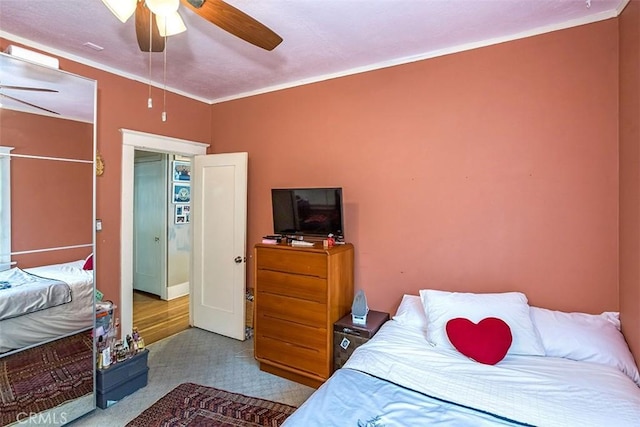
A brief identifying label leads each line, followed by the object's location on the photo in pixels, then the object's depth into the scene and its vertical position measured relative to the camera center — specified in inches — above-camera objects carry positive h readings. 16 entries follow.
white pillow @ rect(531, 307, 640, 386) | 72.5 -29.0
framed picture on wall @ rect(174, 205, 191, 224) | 199.5 +0.6
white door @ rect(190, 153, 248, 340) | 137.9 -12.2
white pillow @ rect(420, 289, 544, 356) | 79.0 -25.4
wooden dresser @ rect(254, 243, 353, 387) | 101.4 -29.6
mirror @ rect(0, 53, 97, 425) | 82.8 -7.5
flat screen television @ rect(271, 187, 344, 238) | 111.6 +1.4
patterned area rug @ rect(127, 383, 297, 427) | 87.9 -55.5
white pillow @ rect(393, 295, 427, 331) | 93.8 -29.2
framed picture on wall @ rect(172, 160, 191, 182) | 196.1 +27.1
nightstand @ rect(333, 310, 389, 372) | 97.6 -36.7
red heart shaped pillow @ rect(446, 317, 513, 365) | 74.6 -29.1
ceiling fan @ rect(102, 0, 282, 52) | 56.6 +36.5
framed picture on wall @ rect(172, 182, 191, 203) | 197.6 +13.9
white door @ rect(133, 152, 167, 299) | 194.9 -5.0
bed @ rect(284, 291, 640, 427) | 55.5 -33.5
